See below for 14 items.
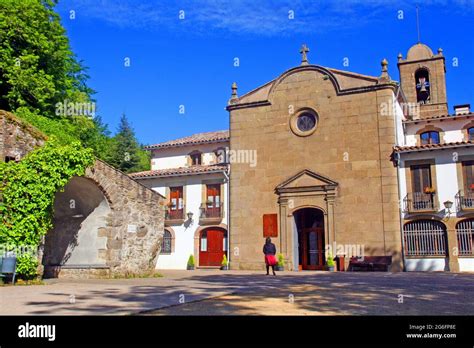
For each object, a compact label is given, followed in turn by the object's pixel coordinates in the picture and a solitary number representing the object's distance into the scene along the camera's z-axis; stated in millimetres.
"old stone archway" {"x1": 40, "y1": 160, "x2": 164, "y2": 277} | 14906
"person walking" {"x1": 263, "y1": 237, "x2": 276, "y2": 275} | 17609
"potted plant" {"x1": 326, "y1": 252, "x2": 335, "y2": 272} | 21797
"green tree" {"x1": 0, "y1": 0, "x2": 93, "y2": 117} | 21375
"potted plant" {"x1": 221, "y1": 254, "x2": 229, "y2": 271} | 24783
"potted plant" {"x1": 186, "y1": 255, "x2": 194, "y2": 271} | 26128
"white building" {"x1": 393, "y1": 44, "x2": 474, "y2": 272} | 20844
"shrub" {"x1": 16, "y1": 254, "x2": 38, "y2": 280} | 11633
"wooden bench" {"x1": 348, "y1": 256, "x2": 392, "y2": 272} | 20953
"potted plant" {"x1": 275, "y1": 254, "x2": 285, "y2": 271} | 22656
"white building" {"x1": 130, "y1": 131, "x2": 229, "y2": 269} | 26250
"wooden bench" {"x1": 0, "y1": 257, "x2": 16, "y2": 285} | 11016
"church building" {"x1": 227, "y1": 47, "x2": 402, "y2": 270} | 22094
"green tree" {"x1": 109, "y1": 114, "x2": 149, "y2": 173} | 40406
